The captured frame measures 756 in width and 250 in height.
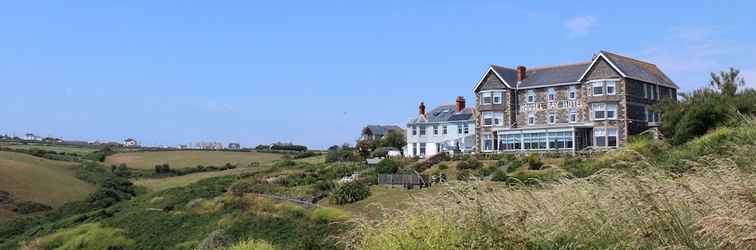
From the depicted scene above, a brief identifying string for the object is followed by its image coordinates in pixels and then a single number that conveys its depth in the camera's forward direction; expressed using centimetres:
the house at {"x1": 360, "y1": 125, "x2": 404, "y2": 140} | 10100
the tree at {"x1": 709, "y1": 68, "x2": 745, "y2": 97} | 4726
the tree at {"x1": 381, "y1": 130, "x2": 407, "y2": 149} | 7669
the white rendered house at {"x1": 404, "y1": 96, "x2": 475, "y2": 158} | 6681
